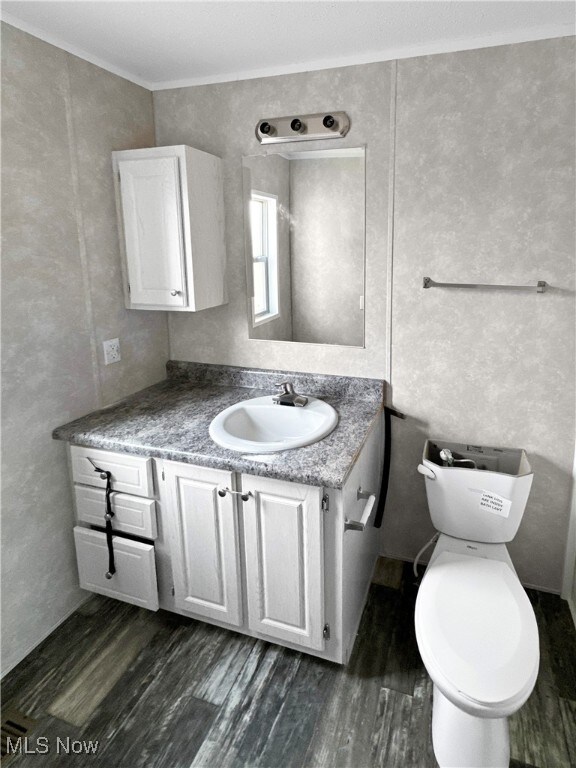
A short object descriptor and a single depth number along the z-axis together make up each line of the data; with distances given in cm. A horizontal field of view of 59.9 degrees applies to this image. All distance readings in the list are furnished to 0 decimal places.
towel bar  183
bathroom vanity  160
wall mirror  203
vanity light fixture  196
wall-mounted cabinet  196
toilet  127
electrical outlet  210
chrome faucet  206
